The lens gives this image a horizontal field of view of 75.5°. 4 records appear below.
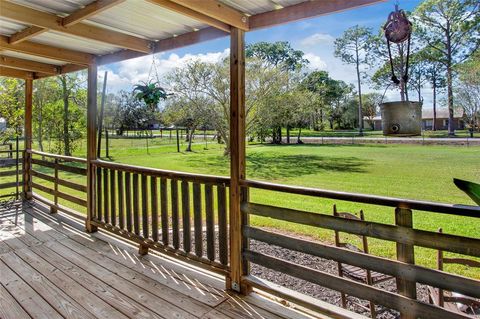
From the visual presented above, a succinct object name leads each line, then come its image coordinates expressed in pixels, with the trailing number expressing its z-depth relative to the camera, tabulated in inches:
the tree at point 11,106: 343.6
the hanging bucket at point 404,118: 58.2
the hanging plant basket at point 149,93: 105.1
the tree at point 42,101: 427.5
